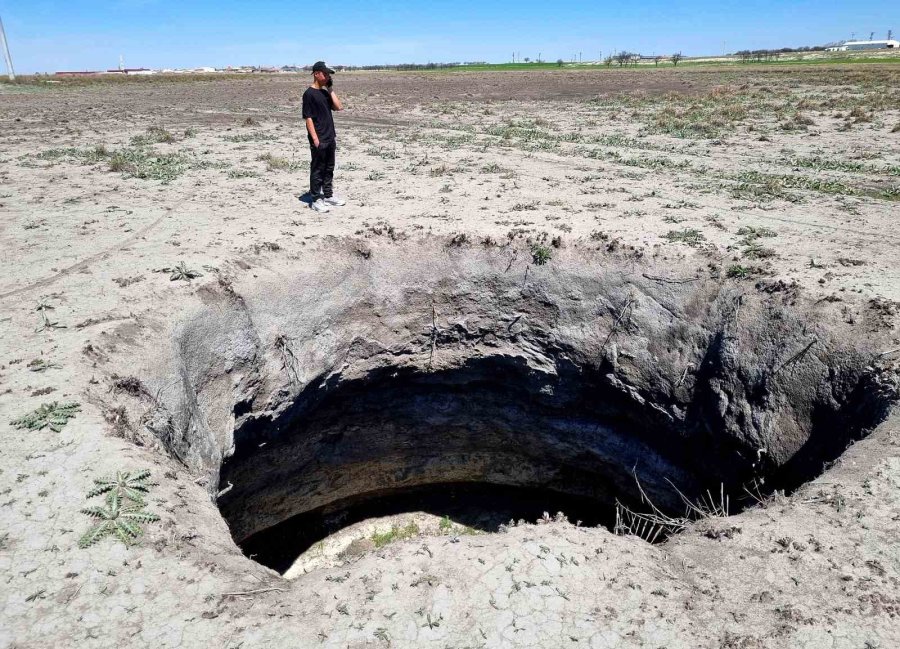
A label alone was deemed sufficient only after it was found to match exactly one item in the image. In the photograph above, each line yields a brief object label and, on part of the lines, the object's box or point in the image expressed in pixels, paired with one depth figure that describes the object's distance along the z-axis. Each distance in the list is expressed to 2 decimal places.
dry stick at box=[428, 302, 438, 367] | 8.98
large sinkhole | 6.88
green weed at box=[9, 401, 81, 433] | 4.69
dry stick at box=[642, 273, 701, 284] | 7.97
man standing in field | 9.20
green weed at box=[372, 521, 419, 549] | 9.99
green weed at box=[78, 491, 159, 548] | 3.75
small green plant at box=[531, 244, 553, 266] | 8.63
